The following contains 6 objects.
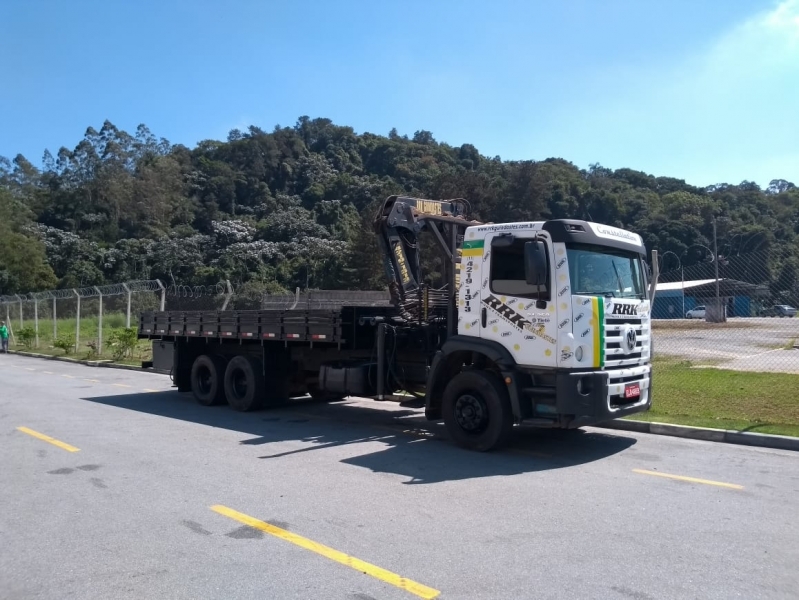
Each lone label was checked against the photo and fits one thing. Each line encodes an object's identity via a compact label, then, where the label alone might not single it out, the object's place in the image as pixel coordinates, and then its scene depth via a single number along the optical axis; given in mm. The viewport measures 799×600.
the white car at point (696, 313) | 22352
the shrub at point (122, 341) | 24562
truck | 8055
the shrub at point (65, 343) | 29391
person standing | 34219
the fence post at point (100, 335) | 26577
